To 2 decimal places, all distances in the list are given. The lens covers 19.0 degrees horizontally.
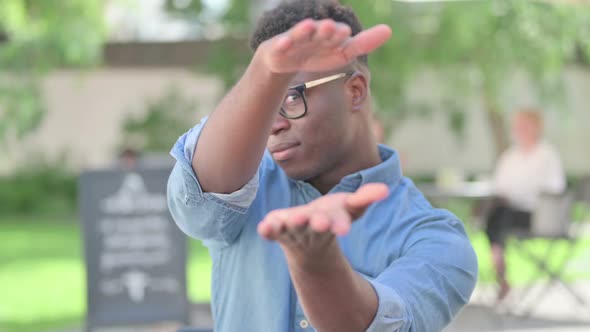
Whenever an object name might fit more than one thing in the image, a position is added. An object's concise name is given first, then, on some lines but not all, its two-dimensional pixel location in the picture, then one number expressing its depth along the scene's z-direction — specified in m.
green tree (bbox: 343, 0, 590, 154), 14.95
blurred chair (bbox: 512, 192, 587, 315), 14.06
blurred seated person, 15.14
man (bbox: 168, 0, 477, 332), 2.79
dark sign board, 11.07
